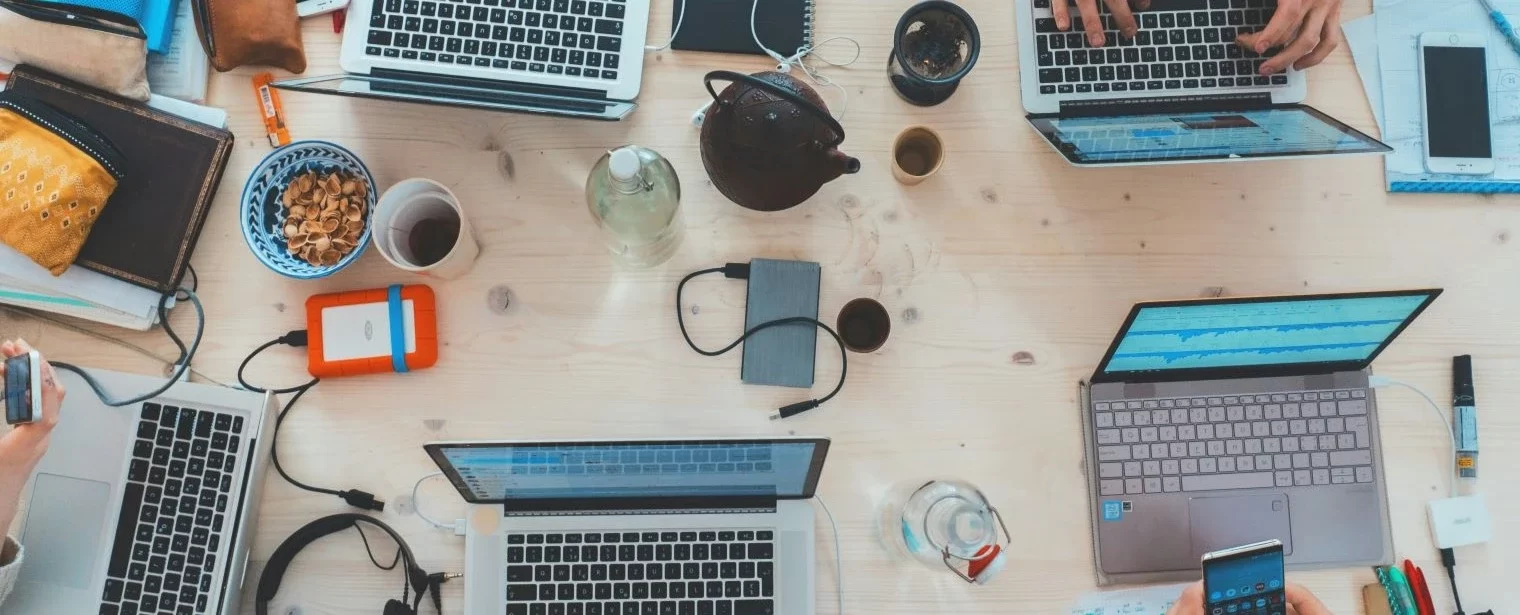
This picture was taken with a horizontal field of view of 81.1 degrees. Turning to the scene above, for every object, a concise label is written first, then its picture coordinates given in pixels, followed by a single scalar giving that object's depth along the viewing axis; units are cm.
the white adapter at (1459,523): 103
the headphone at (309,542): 97
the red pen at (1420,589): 100
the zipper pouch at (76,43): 98
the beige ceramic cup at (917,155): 102
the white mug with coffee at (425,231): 96
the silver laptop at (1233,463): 101
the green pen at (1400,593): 101
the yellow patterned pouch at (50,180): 94
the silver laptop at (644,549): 96
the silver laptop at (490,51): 100
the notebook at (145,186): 101
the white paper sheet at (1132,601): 101
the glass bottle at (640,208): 89
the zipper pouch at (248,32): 100
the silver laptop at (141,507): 93
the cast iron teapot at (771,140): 84
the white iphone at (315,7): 104
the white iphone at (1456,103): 108
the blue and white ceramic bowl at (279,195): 96
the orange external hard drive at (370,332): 102
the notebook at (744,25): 108
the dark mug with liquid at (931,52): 100
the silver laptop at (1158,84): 101
